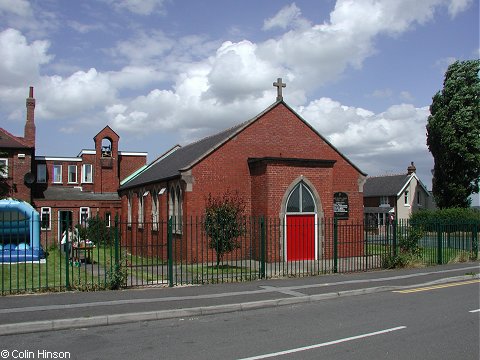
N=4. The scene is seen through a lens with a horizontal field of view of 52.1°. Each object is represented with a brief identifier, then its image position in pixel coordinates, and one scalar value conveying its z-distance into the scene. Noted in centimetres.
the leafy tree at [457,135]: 4553
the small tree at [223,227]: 1892
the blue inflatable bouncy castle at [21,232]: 2161
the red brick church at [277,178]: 2288
